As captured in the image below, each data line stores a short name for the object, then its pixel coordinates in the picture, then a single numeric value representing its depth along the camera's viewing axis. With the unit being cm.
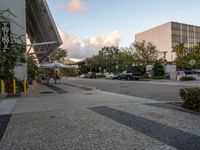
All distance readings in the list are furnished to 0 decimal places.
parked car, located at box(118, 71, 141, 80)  2937
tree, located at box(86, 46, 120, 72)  4907
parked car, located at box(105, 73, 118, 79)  3412
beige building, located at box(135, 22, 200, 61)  6261
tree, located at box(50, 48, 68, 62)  3738
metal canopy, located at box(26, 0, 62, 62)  1702
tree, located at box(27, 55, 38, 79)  2584
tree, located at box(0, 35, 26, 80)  523
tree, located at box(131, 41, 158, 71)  3538
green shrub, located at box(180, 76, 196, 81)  2462
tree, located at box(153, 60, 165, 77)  3225
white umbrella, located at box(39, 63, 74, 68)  1987
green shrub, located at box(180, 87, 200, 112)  605
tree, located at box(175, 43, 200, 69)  3701
